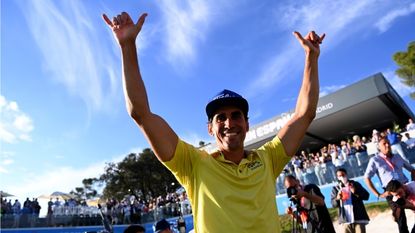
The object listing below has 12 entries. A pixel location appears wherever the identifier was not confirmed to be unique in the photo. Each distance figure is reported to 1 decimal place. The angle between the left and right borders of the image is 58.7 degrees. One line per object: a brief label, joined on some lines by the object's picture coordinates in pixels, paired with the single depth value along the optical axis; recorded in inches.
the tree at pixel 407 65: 1159.0
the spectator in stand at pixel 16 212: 730.2
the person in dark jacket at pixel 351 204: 291.0
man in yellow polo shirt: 77.7
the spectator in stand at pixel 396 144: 478.3
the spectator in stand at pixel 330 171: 621.6
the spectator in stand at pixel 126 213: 929.5
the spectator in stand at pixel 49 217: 789.2
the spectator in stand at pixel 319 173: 639.1
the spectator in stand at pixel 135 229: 231.6
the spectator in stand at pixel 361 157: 578.6
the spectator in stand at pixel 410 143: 505.4
